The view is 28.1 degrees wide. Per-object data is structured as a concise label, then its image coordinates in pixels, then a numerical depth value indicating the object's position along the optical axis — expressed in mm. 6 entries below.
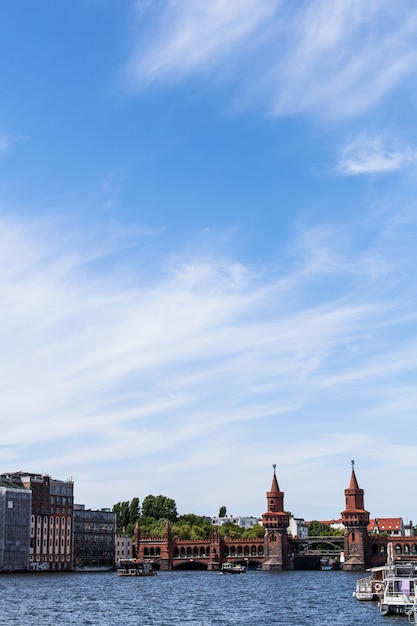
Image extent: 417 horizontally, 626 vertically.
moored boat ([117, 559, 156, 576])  176312
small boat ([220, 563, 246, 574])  191625
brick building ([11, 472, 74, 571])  176375
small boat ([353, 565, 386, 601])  102062
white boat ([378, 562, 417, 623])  84062
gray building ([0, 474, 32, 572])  167875
